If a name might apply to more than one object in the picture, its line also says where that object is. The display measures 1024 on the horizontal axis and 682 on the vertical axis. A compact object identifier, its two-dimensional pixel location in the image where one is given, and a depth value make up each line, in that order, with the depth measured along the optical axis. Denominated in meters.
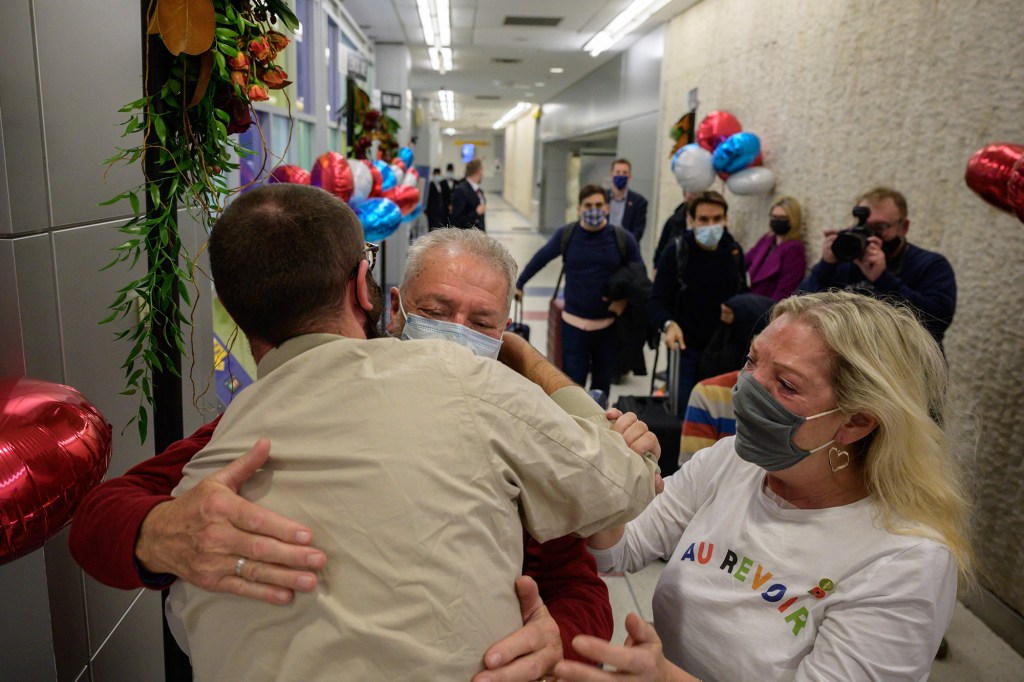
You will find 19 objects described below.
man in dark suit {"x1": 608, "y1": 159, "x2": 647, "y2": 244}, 7.71
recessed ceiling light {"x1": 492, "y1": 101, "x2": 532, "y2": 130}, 22.74
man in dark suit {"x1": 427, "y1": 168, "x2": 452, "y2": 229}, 10.93
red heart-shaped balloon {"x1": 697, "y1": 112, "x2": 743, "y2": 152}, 6.30
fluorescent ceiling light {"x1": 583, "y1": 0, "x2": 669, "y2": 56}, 7.79
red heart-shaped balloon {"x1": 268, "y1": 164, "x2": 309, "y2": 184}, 3.17
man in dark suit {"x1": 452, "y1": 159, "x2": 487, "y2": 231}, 10.07
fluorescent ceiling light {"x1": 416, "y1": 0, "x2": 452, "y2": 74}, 8.02
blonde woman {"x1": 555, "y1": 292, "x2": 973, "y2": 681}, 1.22
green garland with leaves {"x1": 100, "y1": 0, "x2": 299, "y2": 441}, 1.42
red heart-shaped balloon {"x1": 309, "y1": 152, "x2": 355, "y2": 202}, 3.97
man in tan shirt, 0.82
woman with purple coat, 4.96
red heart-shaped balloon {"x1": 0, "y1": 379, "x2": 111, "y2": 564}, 1.06
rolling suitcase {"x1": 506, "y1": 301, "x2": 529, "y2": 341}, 5.02
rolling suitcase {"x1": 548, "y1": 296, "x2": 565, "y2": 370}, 5.08
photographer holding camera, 3.09
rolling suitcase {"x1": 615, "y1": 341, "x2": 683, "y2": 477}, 3.46
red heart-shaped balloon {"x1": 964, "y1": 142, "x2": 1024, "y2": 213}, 2.32
